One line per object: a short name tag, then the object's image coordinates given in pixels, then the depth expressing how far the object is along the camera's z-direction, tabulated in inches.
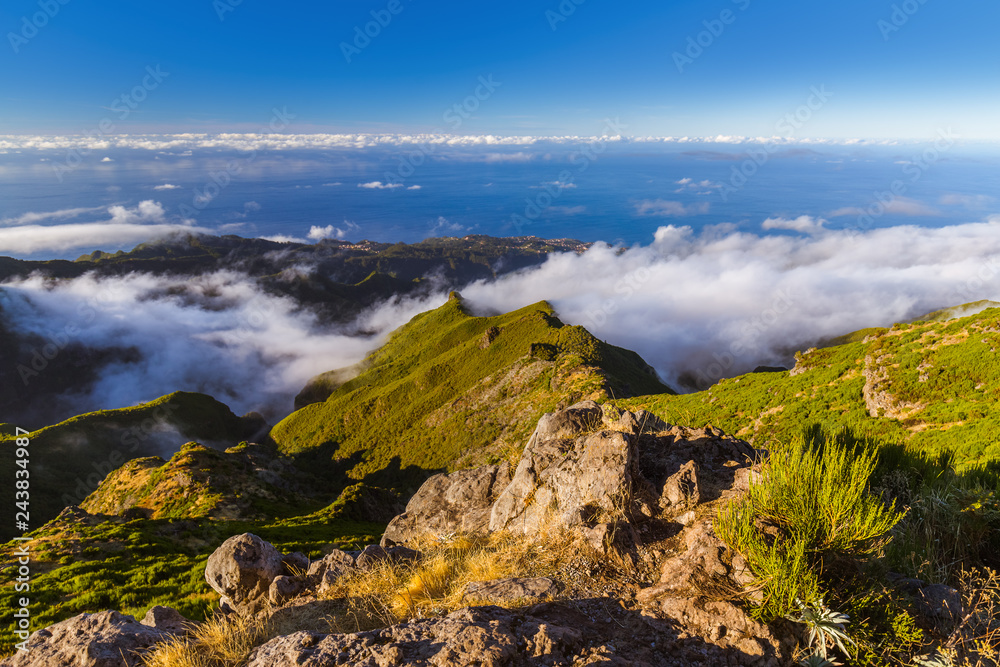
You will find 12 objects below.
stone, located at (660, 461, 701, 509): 268.8
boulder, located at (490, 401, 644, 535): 273.1
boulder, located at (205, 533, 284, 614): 320.8
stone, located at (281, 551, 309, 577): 327.3
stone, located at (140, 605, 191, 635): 238.0
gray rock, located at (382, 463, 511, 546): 469.0
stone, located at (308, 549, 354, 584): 272.7
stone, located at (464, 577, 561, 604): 189.2
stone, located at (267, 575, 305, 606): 277.0
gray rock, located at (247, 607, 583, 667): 145.9
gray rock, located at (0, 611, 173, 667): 197.2
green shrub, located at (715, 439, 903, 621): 159.9
